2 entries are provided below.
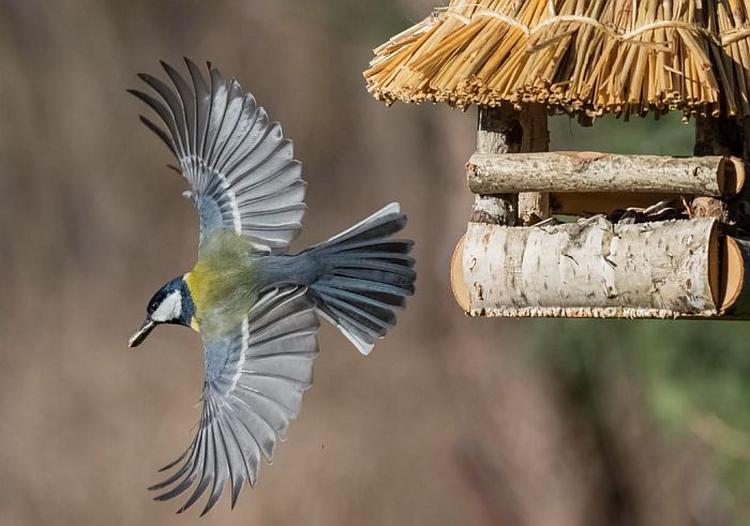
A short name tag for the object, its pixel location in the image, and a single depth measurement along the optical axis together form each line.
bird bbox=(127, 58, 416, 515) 9.14
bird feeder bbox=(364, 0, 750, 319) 6.63
